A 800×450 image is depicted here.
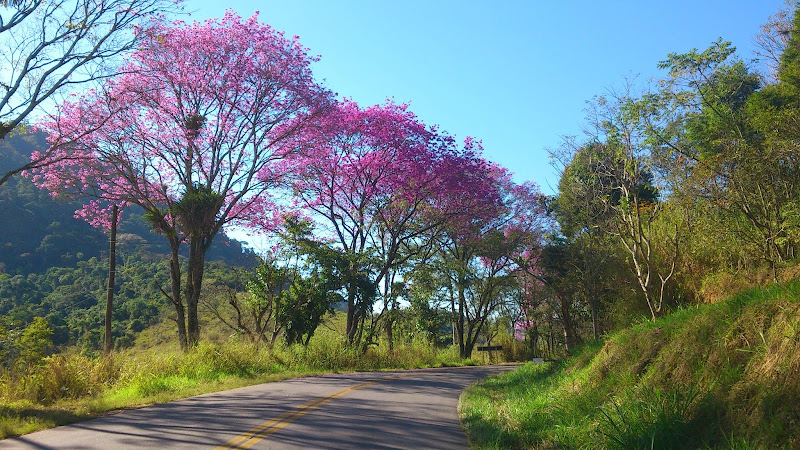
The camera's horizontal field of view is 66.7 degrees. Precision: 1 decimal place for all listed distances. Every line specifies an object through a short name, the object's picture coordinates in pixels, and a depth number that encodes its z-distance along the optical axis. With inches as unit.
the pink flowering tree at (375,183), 1082.1
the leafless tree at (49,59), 527.5
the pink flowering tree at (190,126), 816.3
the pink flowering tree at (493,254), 1430.6
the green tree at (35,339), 637.9
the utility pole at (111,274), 713.2
